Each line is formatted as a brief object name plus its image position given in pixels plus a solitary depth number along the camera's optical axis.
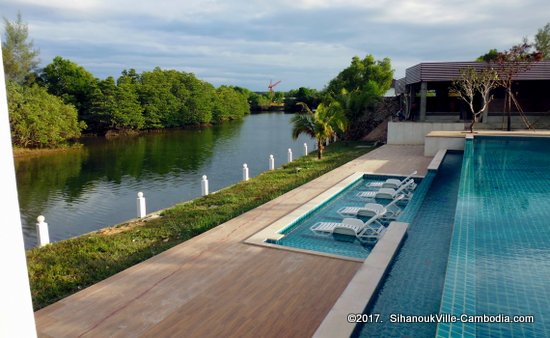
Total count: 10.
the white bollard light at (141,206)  10.49
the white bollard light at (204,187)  12.64
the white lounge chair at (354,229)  7.26
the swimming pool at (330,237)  6.86
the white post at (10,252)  1.89
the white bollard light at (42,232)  8.38
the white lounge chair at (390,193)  9.97
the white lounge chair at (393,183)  10.86
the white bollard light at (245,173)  14.95
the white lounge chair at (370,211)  8.39
